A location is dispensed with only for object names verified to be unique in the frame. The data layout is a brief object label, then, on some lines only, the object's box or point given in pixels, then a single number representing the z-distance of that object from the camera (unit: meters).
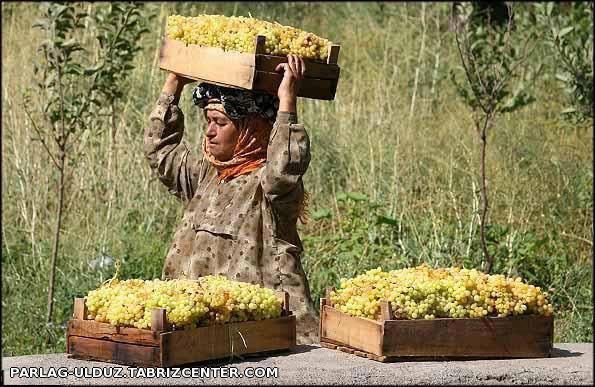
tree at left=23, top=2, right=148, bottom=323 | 13.64
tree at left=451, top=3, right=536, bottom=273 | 13.13
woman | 10.07
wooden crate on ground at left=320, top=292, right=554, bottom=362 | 8.53
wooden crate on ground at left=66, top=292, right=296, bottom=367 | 8.07
